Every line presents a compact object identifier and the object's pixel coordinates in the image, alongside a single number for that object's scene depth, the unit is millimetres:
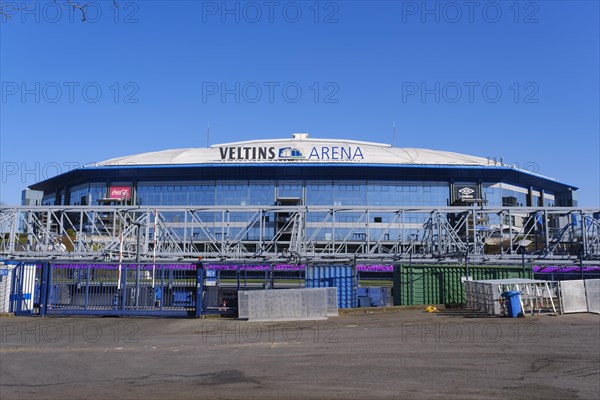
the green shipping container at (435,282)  28844
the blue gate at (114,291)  23875
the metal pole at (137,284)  23922
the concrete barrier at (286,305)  22391
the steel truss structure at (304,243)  35500
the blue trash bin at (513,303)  21828
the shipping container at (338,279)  29781
